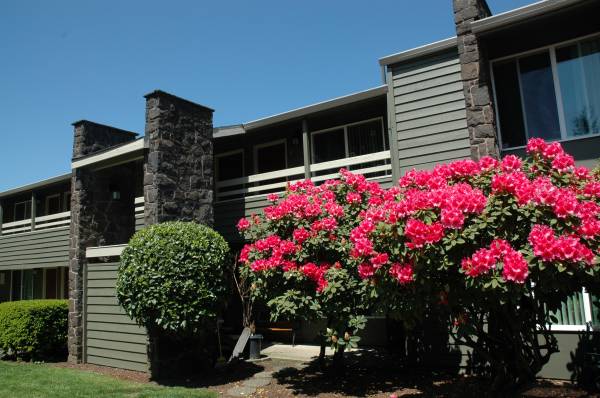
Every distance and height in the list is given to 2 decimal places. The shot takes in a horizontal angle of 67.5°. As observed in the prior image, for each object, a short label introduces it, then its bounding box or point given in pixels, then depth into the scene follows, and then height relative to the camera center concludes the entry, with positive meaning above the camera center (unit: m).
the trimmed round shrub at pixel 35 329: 10.92 -0.92
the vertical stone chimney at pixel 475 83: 7.56 +3.23
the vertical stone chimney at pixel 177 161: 9.19 +2.65
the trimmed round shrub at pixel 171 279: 7.71 +0.12
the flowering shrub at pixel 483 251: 3.99 +0.21
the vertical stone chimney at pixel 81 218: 10.54 +1.76
